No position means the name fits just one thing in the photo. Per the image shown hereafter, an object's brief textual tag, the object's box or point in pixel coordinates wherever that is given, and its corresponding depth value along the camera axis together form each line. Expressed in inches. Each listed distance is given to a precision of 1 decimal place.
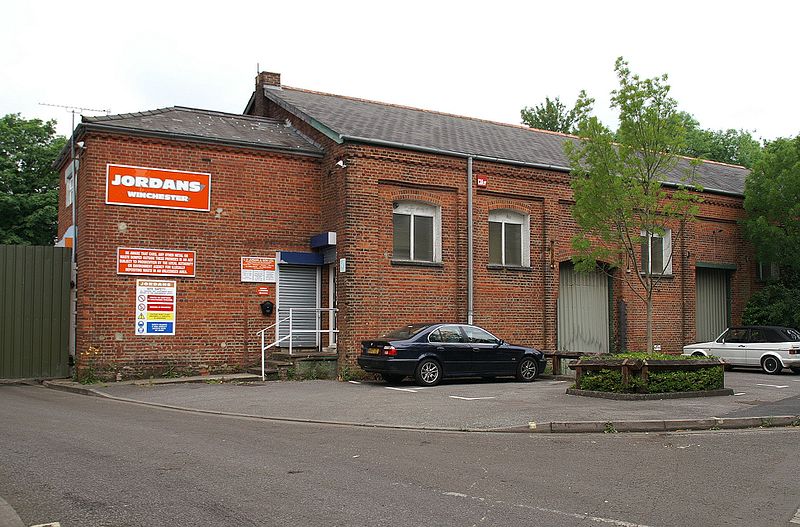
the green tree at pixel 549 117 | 2164.1
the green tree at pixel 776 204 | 978.7
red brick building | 709.9
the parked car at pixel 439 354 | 663.8
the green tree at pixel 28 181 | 1429.6
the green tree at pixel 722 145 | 1977.4
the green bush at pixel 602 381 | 577.3
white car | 845.8
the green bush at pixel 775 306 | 994.7
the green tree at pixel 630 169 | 627.8
